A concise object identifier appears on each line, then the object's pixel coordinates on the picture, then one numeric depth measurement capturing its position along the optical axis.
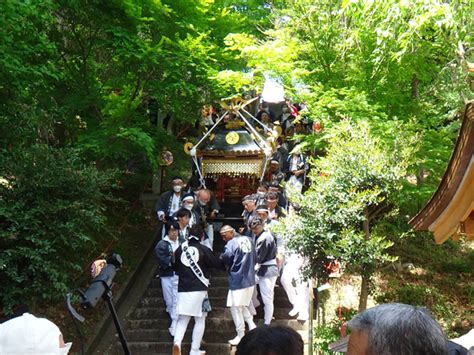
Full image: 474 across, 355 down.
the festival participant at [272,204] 11.66
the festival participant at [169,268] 9.66
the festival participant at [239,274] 9.31
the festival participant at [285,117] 17.88
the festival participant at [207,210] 12.12
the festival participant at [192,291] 9.09
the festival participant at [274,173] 15.14
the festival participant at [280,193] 13.00
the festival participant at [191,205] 11.57
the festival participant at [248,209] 11.24
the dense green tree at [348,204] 8.76
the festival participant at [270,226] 10.27
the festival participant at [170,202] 12.16
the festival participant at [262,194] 12.14
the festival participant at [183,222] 10.12
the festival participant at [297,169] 13.93
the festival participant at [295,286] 9.95
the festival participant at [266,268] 9.88
